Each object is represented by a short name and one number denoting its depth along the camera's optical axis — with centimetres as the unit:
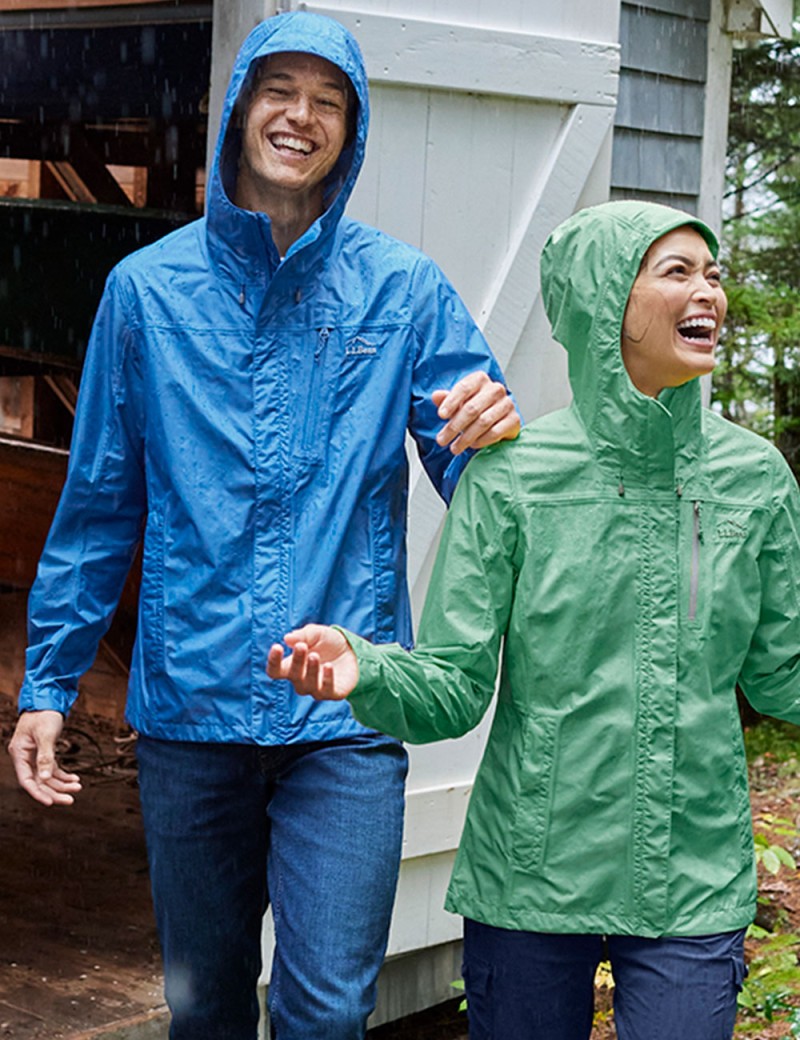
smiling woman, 244
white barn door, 404
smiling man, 265
